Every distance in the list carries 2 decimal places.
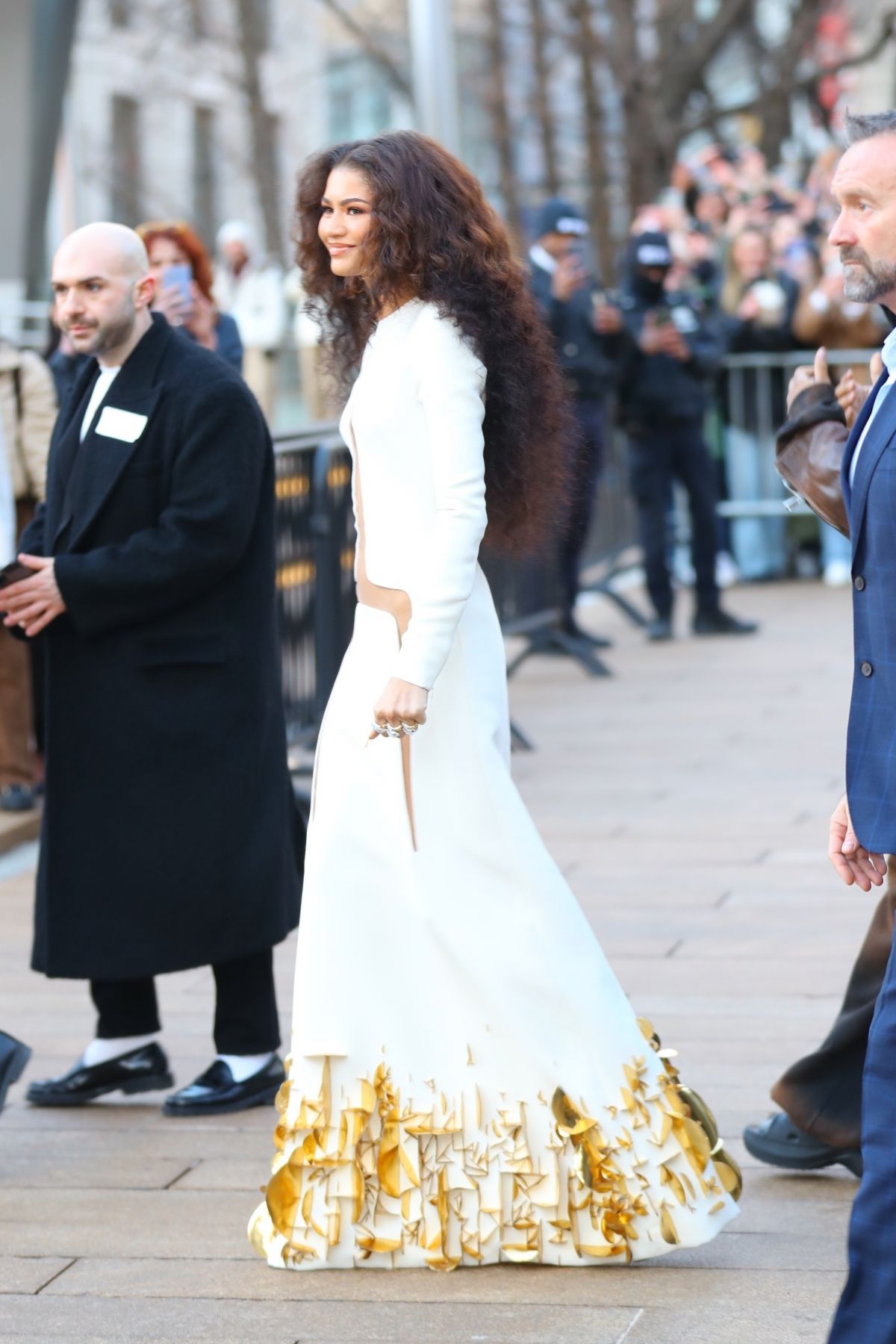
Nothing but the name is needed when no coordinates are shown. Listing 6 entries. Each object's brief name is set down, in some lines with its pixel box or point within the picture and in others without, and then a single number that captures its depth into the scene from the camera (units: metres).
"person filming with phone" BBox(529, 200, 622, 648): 22.70
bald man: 9.80
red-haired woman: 15.19
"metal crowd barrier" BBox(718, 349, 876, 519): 29.50
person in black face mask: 24.42
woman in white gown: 7.75
